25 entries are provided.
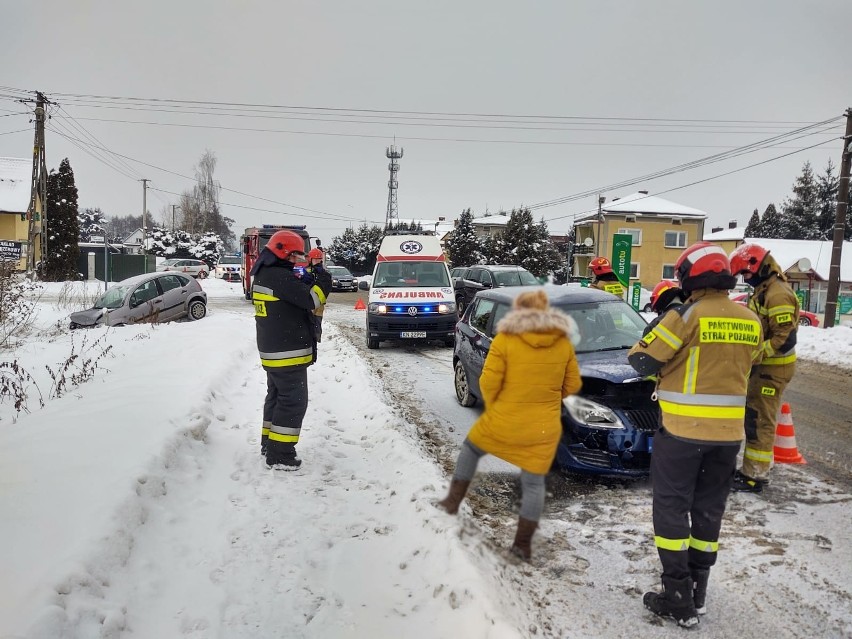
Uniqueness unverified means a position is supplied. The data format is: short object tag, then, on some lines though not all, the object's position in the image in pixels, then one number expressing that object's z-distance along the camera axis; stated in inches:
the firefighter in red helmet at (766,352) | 193.8
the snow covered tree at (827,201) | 2085.4
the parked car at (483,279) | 635.5
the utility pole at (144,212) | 2141.7
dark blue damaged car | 132.6
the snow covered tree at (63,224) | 1350.9
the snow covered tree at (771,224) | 2485.2
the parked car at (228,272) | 1867.6
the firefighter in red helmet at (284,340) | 202.1
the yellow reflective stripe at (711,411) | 127.4
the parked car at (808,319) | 945.7
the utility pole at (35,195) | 856.3
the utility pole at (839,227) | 709.3
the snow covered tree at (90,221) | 2905.8
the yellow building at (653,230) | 1631.4
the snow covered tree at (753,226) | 2821.4
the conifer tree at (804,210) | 2193.7
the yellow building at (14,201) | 1632.8
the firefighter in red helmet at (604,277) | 250.7
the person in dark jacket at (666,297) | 163.3
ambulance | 486.3
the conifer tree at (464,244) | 1681.6
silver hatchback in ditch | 605.6
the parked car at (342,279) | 1473.5
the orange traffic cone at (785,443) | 233.5
